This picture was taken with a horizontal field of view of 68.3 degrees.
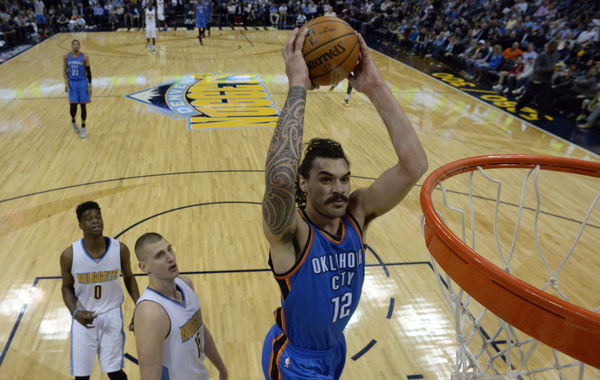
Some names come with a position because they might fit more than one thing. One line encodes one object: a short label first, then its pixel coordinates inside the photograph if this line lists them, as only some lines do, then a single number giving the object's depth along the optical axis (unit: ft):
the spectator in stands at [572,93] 32.27
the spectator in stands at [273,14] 78.18
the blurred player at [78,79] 24.17
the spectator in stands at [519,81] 37.75
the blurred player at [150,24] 49.73
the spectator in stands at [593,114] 30.83
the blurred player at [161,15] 66.88
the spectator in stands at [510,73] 39.58
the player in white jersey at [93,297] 9.34
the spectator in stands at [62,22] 67.72
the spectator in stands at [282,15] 77.10
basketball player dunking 6.00
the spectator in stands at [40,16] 61.36
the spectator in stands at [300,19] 75.72
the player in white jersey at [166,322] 6.92
